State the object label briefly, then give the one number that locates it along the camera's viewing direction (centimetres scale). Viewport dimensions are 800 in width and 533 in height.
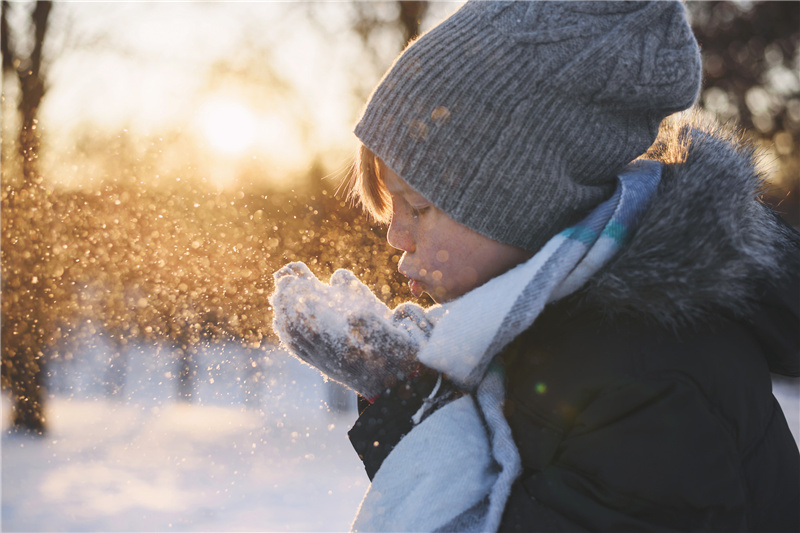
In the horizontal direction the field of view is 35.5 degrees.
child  76
